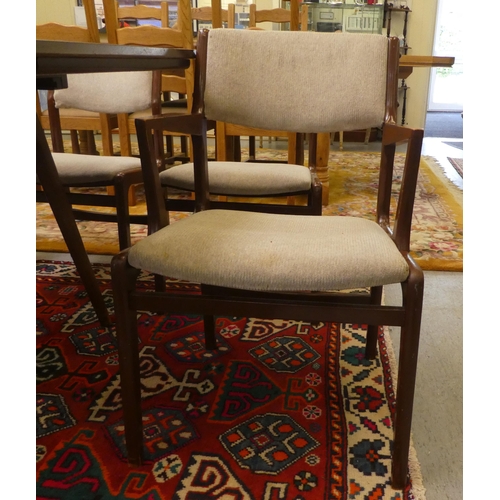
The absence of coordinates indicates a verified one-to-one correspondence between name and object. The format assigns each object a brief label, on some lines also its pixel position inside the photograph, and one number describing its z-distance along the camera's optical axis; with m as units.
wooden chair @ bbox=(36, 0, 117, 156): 2.29
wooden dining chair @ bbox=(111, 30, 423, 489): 0.78
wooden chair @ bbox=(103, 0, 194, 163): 2.11
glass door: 8.13
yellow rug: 2.05
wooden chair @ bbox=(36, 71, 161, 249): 1.49
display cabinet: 5.16
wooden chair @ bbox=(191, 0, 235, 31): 3.12
